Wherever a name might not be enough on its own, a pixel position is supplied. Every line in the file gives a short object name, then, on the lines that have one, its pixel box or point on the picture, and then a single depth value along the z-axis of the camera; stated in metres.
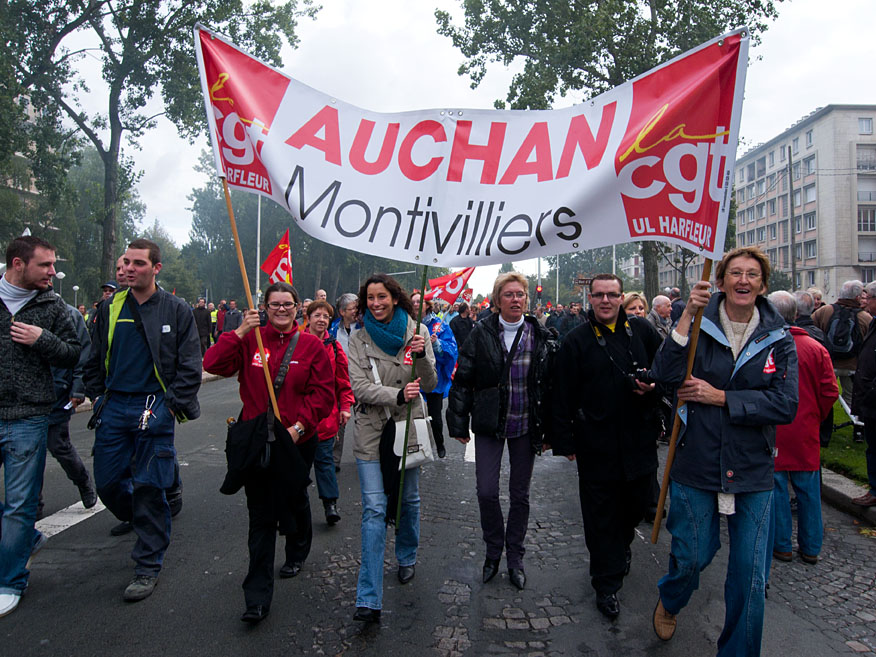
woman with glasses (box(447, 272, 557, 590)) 4.07
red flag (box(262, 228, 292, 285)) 12.71
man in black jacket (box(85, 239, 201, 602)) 3.92
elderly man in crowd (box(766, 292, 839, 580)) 4.39
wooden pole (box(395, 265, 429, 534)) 3.67
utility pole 34.75
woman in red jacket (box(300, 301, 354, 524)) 5.25
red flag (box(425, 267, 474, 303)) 14.84
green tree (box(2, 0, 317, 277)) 21.33
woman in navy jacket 2.92
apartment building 64.25
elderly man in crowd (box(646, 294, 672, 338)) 7.81
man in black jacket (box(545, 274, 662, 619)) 3.68
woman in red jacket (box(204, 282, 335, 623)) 3.55
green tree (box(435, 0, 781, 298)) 19.31
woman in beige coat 3.68
